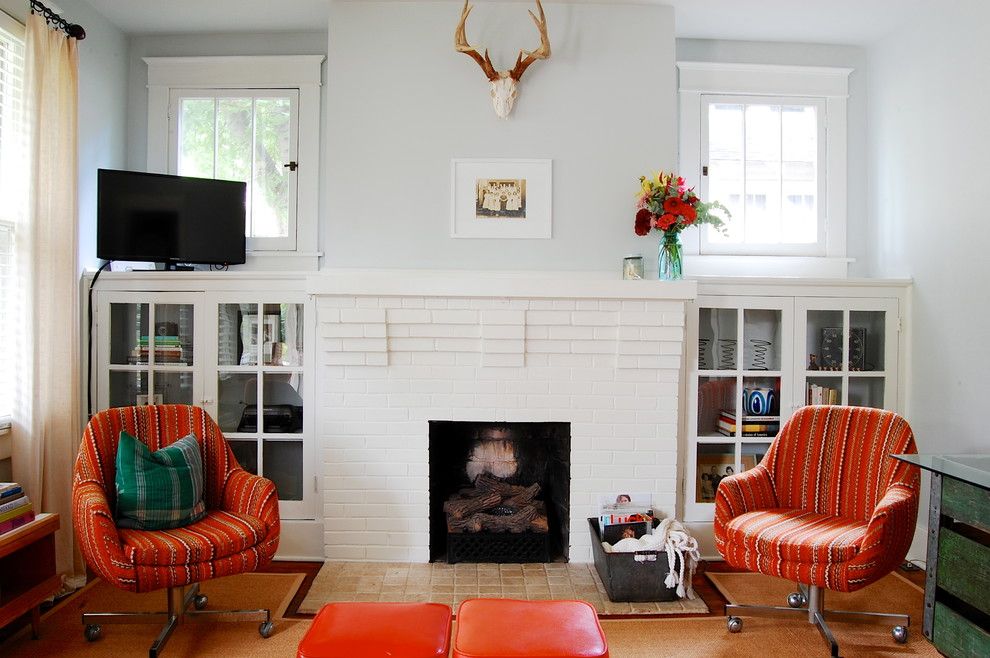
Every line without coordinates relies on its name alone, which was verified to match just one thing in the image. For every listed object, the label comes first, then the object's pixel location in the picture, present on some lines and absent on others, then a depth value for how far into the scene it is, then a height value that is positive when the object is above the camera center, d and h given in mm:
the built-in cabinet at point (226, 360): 3260 -170
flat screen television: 3176 +539
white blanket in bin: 2783 -948
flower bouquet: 3029 +548
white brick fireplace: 3109 -293
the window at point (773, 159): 3633 +963
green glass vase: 3139 +344
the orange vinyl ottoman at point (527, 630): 1722 -840
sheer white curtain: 2730 +141
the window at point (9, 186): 2711 +583
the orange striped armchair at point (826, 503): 2281 -694
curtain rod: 2787 +1349
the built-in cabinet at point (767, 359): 3320 -147
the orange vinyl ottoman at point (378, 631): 1703 -835
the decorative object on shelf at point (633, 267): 3119 +297
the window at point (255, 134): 3551 +1057
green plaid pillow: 2436 -617
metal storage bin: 2793 -1056
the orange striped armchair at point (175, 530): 2238 -735
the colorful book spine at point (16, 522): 2303 -715
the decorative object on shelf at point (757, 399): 3371 -356
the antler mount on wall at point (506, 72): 3043 +1249
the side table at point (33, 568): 2381 -926
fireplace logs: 3191 -903
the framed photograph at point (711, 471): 3383 -734
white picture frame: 3238 +646
